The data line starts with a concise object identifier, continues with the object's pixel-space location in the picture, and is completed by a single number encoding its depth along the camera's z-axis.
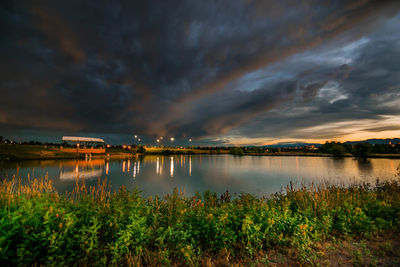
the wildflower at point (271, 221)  5.36
